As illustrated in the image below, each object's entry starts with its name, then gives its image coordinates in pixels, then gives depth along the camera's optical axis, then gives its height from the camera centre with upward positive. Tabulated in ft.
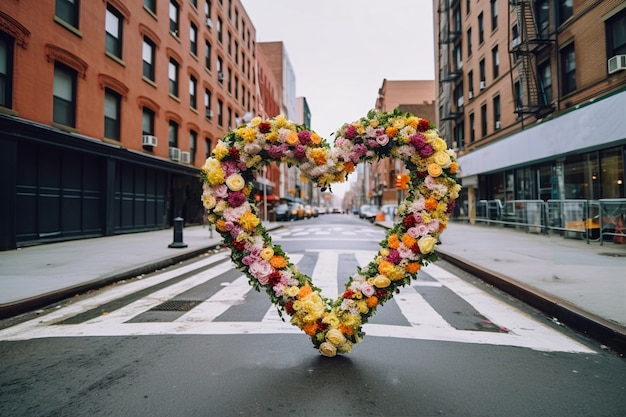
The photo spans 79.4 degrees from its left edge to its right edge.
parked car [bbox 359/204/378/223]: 124.65 +0.74
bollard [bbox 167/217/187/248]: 39.05 -1.96
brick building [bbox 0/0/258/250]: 36.94 +13.54
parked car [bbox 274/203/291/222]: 122.62 +1.05
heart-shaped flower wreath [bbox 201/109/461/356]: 11.24 +0.31
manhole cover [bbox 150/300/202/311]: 17.51 -4.27
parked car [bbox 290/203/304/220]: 135.22 +1.22
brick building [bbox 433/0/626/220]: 42.55 +17.20
